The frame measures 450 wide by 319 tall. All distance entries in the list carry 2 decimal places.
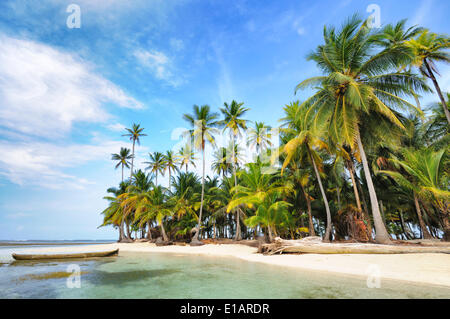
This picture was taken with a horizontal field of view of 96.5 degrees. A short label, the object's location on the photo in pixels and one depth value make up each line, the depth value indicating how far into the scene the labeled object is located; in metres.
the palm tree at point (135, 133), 35.21
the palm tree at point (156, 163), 33.44
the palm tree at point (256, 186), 15.58
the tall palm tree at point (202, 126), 23.23
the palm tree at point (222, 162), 30.61
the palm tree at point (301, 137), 14.38
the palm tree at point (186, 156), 31.50
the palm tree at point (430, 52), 11.32
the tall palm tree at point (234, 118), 23.53
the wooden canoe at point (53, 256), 11.49
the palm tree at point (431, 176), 9.36
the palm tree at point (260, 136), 26.88
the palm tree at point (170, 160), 33.27
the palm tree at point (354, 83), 11.05
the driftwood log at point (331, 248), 8.52
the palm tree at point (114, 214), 29.37
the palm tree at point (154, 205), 23.95
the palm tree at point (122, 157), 38.38
